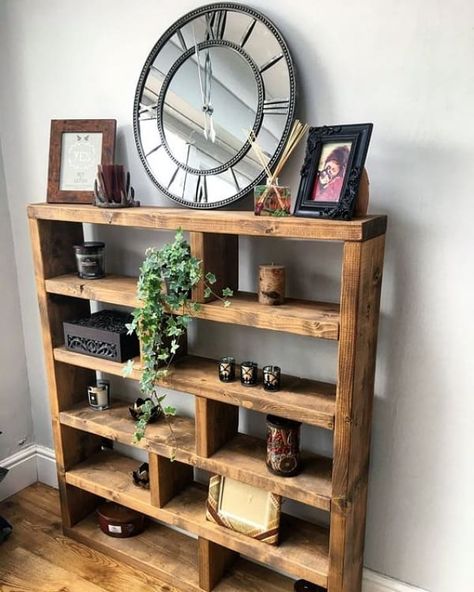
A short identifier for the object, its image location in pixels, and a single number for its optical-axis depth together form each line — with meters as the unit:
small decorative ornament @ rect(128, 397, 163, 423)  1.83
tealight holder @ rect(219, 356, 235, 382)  1.54
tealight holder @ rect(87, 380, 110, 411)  1.97
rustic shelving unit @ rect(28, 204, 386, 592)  1.33
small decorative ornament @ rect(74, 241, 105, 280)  1.78
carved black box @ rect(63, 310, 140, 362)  1.73
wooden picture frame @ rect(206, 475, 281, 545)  1.57
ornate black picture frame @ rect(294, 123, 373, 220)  1.24
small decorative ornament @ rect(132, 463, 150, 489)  1.89
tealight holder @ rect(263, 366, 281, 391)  1.48
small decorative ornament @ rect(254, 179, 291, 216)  1.37
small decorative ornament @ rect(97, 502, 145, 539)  1.99
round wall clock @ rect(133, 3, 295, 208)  1.45
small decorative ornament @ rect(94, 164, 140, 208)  1.64
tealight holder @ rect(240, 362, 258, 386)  1.51
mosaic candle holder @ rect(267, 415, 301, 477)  1.49
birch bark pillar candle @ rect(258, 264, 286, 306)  1.42
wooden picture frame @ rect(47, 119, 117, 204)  1.76
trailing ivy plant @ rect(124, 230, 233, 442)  1.45
